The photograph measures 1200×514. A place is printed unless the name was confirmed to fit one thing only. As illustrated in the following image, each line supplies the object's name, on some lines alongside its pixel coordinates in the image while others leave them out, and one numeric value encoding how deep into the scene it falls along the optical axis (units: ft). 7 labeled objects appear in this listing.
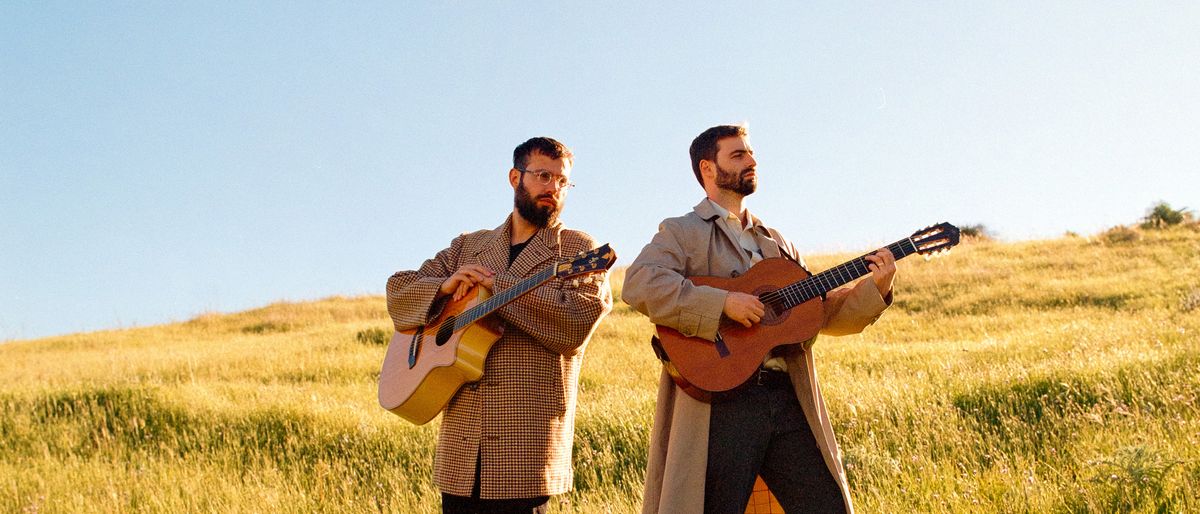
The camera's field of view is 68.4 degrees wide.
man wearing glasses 13.48
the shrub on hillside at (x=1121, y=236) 78.28
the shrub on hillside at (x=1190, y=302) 44.09
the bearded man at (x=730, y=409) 11.86
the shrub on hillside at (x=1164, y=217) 83.97
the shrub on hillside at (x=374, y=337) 55.51
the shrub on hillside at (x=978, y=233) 94.12
